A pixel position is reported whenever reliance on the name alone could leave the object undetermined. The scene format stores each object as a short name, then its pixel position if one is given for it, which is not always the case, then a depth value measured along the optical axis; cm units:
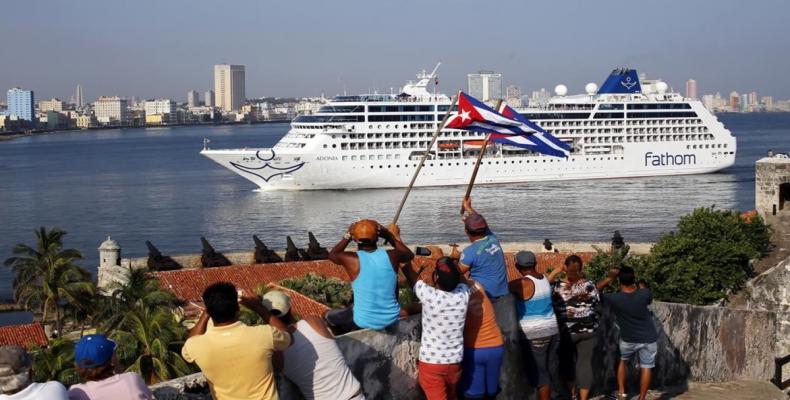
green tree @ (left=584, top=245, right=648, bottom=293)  1703
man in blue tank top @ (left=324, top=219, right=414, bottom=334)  571
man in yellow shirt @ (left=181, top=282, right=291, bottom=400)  468
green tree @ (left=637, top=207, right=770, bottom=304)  1795
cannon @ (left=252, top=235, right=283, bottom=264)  2934
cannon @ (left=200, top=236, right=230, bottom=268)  2783
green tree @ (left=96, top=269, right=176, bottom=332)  1627
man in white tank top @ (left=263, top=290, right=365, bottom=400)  500
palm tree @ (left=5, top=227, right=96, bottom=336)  2330
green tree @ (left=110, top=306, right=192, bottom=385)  1252
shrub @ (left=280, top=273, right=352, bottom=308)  2131
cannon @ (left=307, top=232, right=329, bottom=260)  3170
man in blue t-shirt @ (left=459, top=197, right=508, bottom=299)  628
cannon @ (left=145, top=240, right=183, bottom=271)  2670
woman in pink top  443
